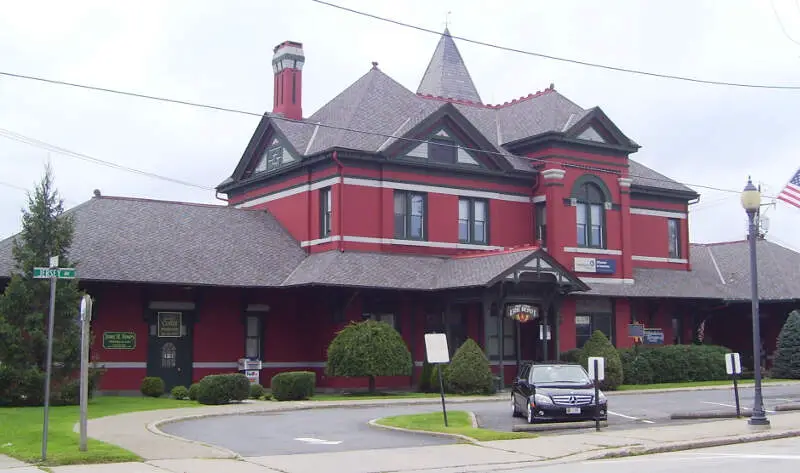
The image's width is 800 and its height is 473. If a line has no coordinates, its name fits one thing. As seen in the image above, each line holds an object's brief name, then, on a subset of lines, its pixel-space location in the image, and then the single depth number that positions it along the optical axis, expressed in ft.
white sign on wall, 129.29
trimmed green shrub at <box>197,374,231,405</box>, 92.43
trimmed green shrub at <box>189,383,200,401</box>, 96.94
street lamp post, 68.23
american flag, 84.17
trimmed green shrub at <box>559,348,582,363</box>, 118.84
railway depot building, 109.81
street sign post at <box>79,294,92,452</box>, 53.36
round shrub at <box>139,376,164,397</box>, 103.81
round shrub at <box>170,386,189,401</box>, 99.91
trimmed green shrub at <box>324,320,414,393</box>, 103.65
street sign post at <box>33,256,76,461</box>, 51.11
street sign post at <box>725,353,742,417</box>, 74.90
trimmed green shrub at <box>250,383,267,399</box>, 102.01
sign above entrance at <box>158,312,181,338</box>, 109.81
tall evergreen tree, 86.79
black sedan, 71.87
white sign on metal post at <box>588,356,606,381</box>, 68.13
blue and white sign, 131.34
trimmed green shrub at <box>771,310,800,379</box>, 138.00
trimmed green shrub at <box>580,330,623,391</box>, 115.14
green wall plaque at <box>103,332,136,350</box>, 105.91
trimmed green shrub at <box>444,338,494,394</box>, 106.73
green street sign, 52.85
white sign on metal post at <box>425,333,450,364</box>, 69.87
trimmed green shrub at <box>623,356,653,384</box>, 124.16
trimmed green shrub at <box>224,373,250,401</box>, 93.25
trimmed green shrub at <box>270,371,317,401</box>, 98.84
